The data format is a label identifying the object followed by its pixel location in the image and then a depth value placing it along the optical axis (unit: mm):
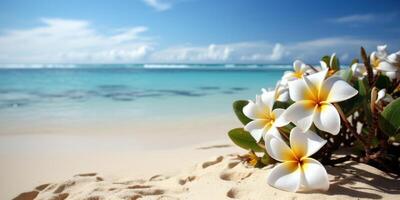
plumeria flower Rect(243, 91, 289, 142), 260
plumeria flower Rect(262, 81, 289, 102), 295
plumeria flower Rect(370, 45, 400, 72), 367
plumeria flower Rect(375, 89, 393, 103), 288
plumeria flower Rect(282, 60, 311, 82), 349
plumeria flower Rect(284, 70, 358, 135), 212
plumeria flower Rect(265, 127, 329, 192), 223
